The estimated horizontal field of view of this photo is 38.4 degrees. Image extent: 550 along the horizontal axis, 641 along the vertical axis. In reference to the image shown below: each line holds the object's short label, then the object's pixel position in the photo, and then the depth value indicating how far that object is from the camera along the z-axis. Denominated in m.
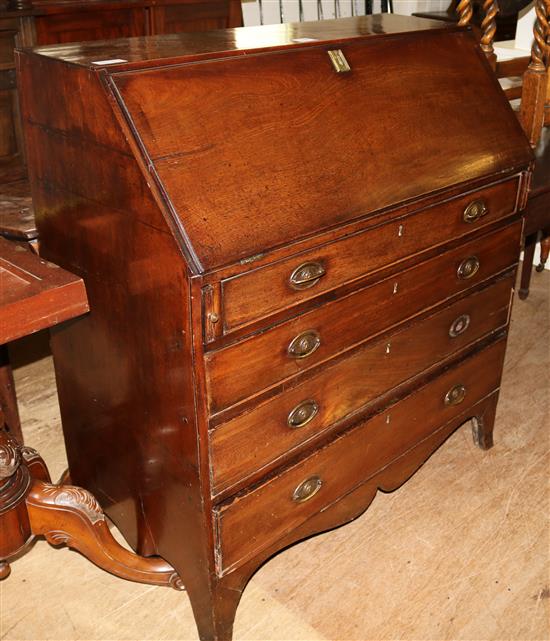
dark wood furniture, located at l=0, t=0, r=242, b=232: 3.67
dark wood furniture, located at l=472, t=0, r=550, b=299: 2.46
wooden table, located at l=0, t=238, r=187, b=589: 1.40
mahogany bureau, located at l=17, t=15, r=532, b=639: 1.54
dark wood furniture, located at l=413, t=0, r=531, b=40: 4.84
